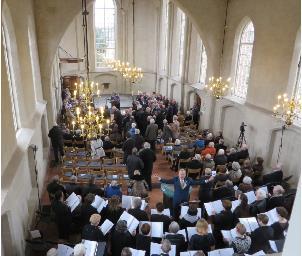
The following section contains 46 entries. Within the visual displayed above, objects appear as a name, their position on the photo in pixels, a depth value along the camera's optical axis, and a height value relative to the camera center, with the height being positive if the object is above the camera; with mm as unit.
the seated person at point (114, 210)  7766 -4146
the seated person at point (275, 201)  8266 -4090
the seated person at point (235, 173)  10148 -4160
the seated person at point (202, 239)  6490 -4026
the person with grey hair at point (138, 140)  12102 -3798
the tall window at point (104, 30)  24938 +578
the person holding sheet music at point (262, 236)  6789 -4098
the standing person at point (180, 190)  8812 -4114
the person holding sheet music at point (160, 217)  7512 -4151
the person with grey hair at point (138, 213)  7551 -4064
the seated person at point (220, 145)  13164 -4269
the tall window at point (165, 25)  22884 +986
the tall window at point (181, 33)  20797 +399
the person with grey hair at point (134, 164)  10086 -3916
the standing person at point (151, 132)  13633 -3968
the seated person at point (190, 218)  7566 -4206
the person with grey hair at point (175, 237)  6811 -4180
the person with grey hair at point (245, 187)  8930 -4036
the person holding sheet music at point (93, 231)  6805 -4074
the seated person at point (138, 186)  9438 -4419
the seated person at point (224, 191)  8914 -4169
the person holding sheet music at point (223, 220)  7523 -4199
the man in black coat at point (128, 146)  11648 -3890
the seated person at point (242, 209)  7782 -4061
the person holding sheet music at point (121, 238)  6797 -4242
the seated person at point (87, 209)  7895 -4189
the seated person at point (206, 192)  9391 -4403
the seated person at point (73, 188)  9080 -4352
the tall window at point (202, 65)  19128 -1530
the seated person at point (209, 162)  11078 -4187
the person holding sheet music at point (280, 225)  7168 -4053
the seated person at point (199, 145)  13320 -4389
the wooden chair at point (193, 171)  10891 -4430
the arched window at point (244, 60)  14852 -943
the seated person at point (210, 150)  12258 -4176
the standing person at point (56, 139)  13000 -4129
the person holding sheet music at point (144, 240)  6645 -4163
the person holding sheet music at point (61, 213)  8047 -4415
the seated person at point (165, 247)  5980 -3832
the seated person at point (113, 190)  8792 -4162
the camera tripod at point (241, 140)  14078 -4464
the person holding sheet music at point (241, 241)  6391 -3954
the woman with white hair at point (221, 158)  11156 -4077
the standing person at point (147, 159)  10586 -3987
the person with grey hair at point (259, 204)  8211 -4152
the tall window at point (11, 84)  9445 -1425
